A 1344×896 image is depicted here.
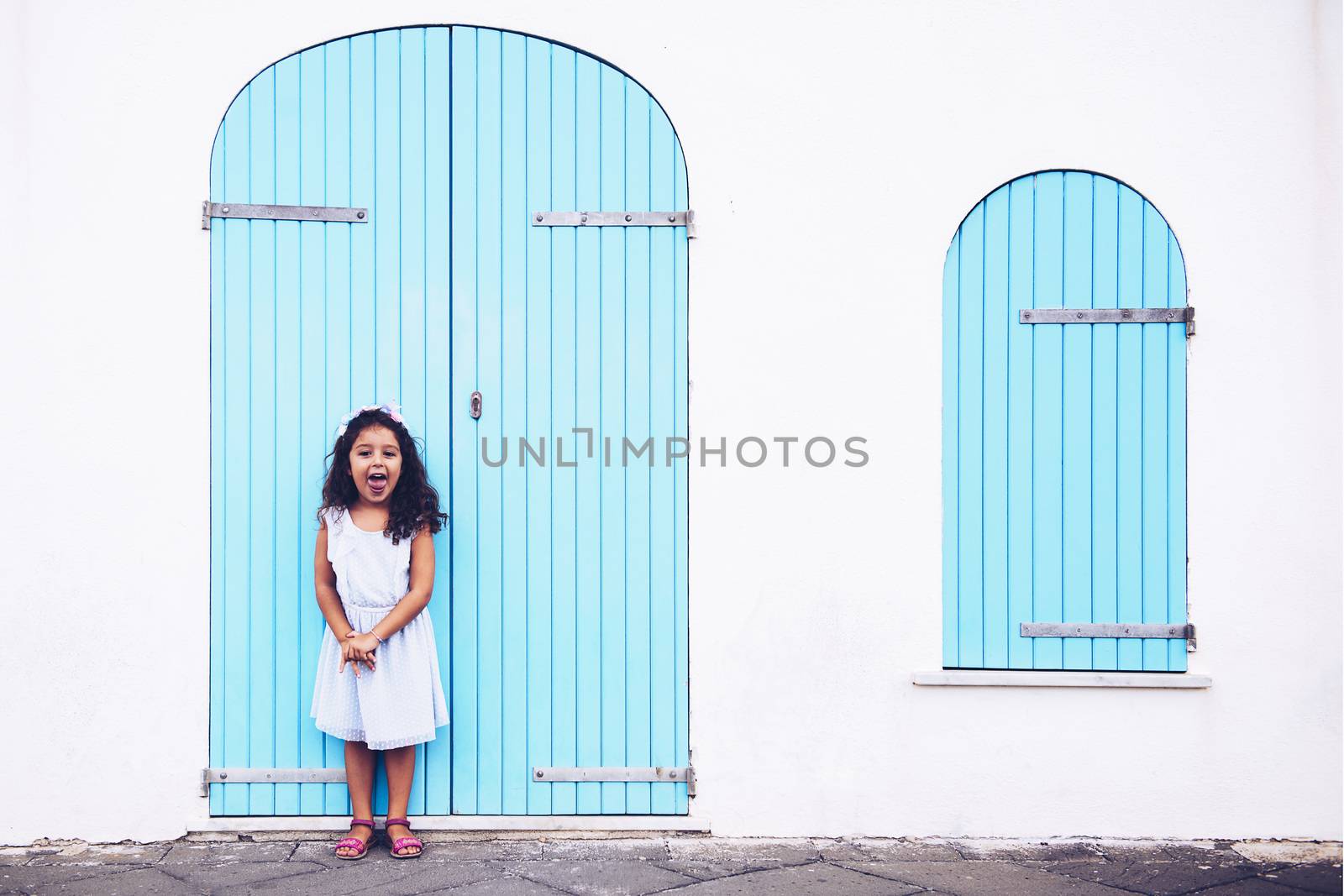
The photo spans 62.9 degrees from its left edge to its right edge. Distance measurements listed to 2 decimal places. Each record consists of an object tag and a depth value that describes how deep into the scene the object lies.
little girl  4.07
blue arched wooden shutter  4.41
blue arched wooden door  4.35
